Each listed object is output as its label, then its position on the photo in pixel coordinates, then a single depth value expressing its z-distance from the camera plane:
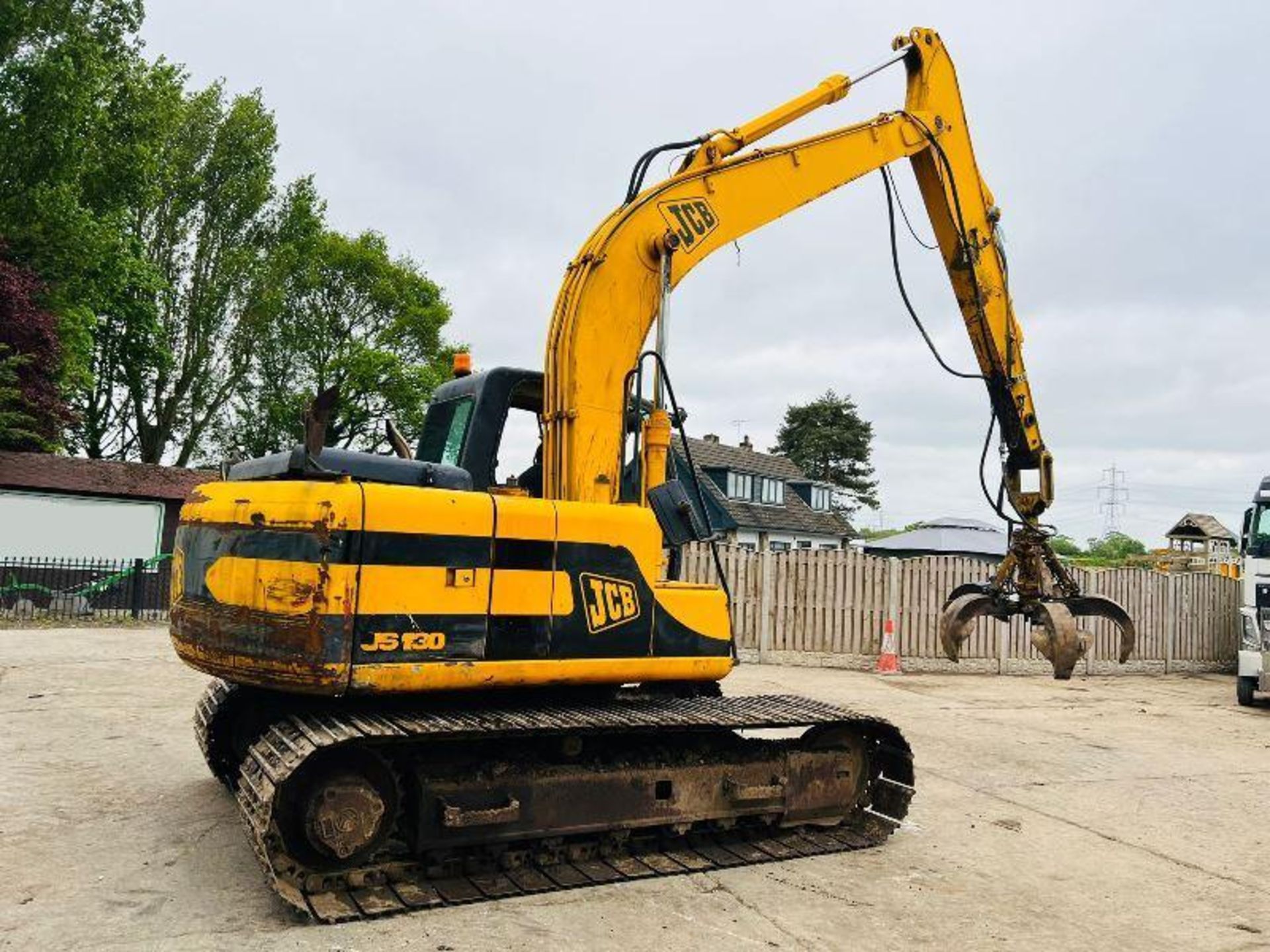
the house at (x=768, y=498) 42.25
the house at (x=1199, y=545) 34.81
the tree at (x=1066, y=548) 75.18
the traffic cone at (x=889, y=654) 15.16
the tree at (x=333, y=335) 35.22
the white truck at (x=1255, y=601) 12.88
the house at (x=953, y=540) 34.59
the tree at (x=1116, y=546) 89.50
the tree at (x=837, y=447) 67.75
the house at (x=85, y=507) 21.94
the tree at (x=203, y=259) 33.75
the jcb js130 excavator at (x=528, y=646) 4.51
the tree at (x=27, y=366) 22.92
